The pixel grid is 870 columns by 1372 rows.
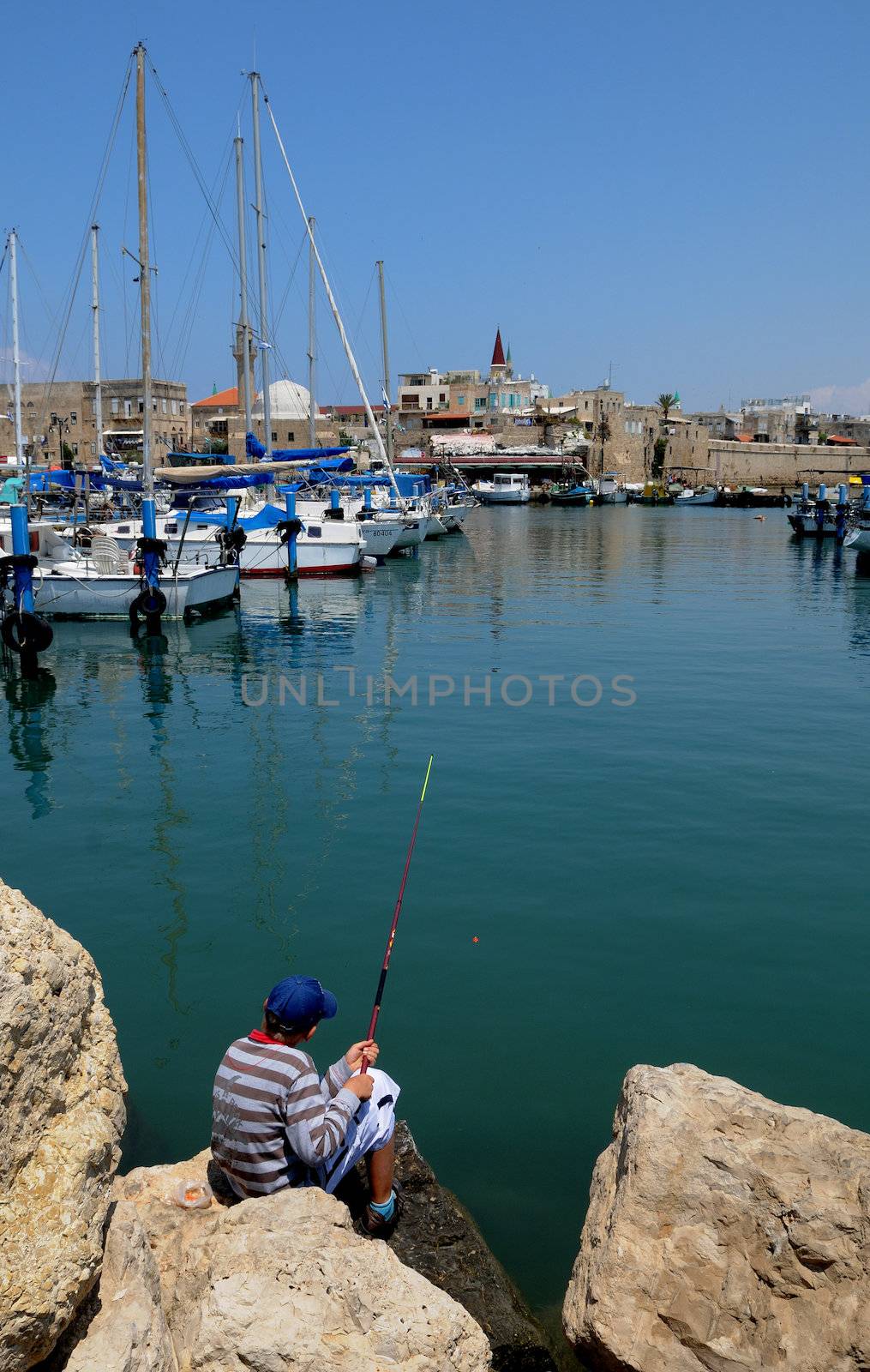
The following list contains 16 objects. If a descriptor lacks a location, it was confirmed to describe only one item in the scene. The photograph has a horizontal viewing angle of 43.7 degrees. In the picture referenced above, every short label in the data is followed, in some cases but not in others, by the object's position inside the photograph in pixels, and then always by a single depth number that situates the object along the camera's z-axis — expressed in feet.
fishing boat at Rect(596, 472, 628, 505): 287.48
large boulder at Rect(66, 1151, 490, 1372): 9.78
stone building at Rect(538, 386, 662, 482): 337.11
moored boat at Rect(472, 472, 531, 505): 267.80
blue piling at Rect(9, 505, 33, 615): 60.08
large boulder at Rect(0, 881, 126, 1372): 9.23
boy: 12.79
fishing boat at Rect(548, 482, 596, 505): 277.23
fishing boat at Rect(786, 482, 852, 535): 157.38
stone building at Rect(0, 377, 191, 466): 292.81
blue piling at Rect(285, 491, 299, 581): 99.35
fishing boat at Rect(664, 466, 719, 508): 287.48
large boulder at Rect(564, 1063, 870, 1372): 11.53
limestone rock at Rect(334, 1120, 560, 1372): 12.89
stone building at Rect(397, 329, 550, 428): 353.31
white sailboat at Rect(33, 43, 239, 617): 71.15
